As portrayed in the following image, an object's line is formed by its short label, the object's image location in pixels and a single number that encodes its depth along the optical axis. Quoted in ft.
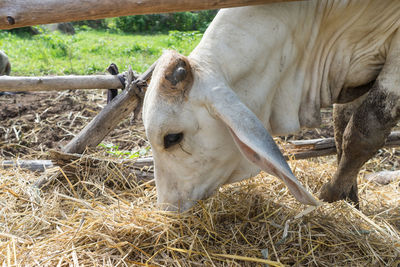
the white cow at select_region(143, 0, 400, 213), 6.77
